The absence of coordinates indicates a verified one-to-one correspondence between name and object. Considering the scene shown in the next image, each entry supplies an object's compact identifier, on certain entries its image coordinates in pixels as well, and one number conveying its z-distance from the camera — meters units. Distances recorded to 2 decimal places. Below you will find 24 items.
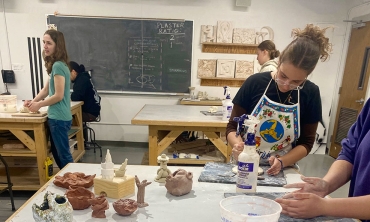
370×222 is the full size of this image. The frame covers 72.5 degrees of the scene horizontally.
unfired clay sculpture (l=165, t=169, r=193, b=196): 1.14
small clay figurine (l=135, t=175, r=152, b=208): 1.07
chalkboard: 4.23
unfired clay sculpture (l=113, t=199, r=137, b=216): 0.99
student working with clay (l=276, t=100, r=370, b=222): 0.88
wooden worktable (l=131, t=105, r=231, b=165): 2.62
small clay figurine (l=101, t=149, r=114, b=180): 1.14
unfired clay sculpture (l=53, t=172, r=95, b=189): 1.18
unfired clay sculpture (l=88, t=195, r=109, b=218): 0.98
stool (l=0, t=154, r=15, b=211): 2.25
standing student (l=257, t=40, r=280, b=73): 3.30
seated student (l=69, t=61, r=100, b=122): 3.61
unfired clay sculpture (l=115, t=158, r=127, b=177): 1.18
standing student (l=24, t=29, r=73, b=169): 2.44
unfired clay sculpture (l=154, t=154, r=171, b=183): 1.29
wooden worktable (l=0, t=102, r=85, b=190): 2.48
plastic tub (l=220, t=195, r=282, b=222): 0.87
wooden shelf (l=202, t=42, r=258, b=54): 4.33
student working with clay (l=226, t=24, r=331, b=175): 1.34
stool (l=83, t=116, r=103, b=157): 4.13
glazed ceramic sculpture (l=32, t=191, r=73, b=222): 0.84
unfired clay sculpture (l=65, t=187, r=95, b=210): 1.02
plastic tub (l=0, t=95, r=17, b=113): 2.57
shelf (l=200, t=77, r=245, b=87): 4.48
